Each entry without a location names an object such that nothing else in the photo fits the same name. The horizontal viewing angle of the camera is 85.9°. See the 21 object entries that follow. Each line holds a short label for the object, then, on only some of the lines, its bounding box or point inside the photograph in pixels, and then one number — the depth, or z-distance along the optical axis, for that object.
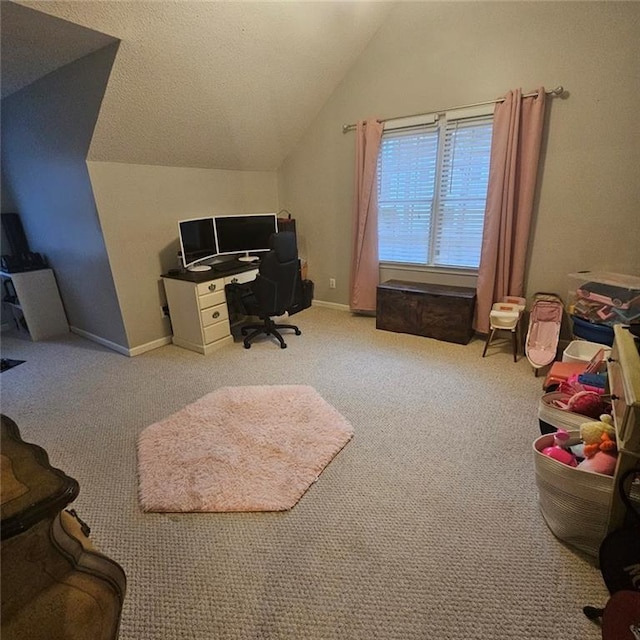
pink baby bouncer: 2.71
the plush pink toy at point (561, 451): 1.34
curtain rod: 2.51
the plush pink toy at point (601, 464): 1.21
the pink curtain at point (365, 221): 3.33
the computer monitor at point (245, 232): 3.41
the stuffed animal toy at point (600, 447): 1.22
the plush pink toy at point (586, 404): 1.49
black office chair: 2.86
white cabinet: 3.42
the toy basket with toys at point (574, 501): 1.19
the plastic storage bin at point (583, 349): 2.27
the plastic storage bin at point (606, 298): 2.35
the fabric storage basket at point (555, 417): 1.50
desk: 2.99
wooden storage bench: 3.08
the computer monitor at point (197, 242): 3.07
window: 2.97
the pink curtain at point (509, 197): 2.62
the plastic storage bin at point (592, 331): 2.40
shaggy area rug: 1.59
